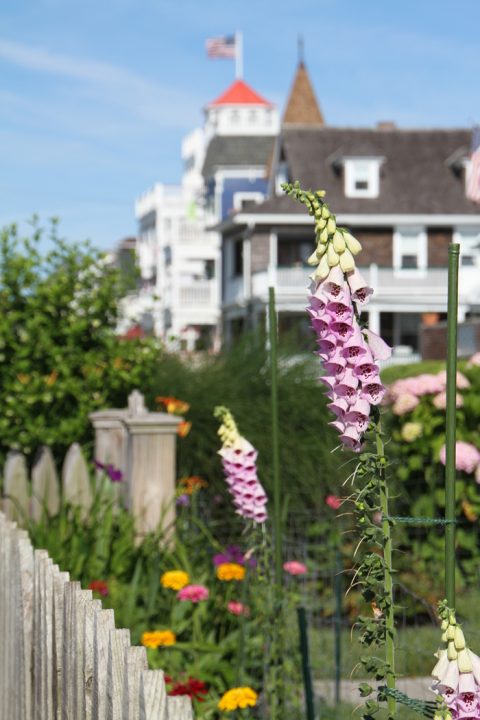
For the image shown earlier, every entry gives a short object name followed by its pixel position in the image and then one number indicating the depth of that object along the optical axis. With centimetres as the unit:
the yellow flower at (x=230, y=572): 575
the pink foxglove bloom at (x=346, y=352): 239
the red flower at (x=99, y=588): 571
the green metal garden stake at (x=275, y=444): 450
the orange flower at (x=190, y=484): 787
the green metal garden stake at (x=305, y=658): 455
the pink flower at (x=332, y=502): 798
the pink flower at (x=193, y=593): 563
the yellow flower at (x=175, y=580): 572
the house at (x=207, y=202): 5188
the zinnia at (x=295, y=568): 649
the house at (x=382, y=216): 4069
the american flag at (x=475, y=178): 2212
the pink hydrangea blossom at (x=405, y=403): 973
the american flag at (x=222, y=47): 7162
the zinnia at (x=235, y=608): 565
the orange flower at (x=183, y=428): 816
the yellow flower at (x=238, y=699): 442
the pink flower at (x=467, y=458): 930
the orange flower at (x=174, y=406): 840
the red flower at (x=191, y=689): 453
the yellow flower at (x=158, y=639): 519
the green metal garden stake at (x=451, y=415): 247
